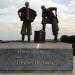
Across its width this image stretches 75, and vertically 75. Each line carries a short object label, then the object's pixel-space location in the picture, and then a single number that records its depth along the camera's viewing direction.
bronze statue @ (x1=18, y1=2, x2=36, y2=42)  5.19
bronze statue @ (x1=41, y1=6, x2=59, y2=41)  5.26
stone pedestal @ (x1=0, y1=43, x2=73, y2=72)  4.08
